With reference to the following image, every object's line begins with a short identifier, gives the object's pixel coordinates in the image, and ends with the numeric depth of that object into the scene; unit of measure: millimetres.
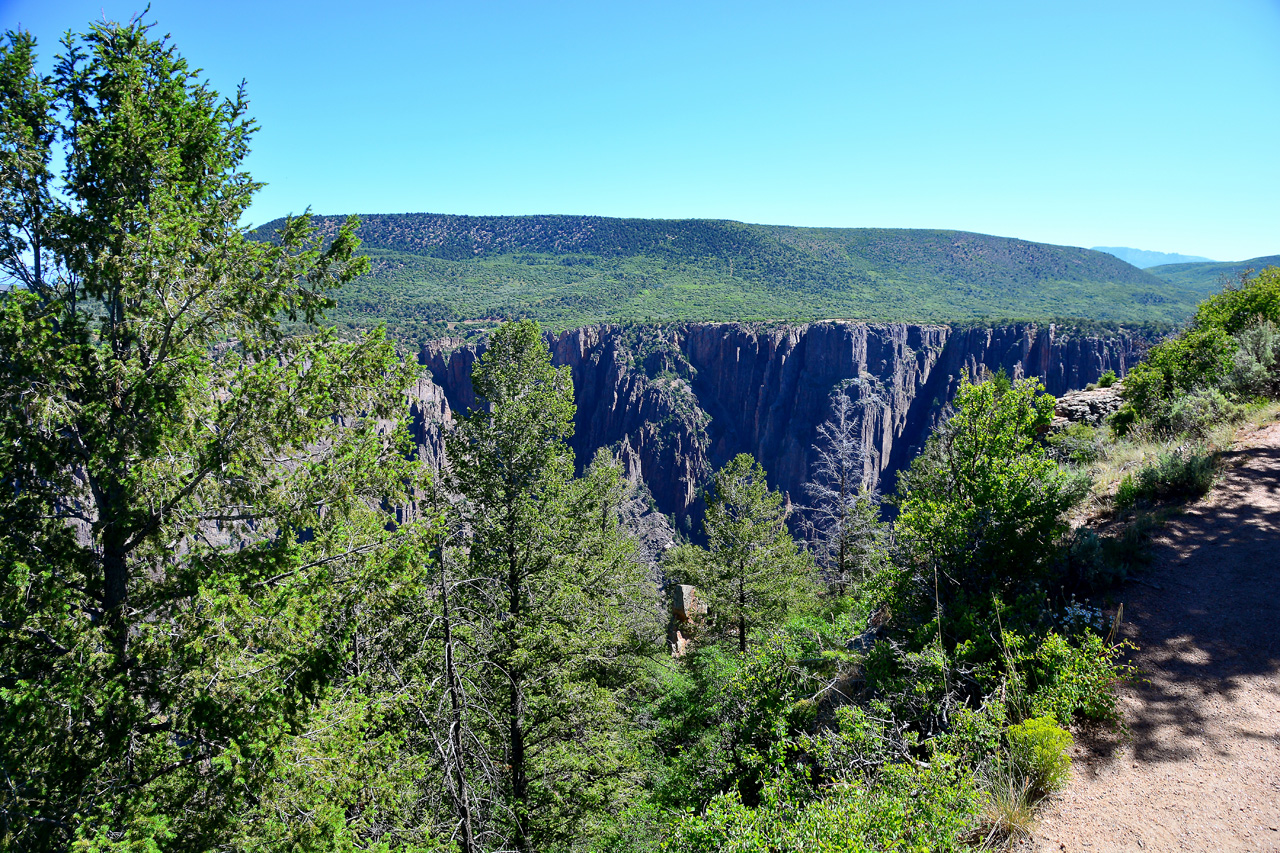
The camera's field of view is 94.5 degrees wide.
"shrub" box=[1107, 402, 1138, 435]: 14805
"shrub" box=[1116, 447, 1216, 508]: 7934
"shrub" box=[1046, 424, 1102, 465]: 11481
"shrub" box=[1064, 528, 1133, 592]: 6430
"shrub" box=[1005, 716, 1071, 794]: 4273
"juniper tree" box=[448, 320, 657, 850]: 9398
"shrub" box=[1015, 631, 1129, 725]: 4840
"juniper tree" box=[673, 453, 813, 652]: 17391
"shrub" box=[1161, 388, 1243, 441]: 10234
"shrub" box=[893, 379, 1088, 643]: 6392
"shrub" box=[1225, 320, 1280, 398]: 11406
